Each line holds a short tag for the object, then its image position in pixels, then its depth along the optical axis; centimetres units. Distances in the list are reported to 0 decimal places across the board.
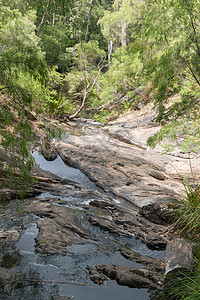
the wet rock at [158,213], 438
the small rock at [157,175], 660
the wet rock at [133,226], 404
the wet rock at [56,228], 358
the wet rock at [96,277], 304
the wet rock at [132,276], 298
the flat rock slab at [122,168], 570
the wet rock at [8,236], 365
